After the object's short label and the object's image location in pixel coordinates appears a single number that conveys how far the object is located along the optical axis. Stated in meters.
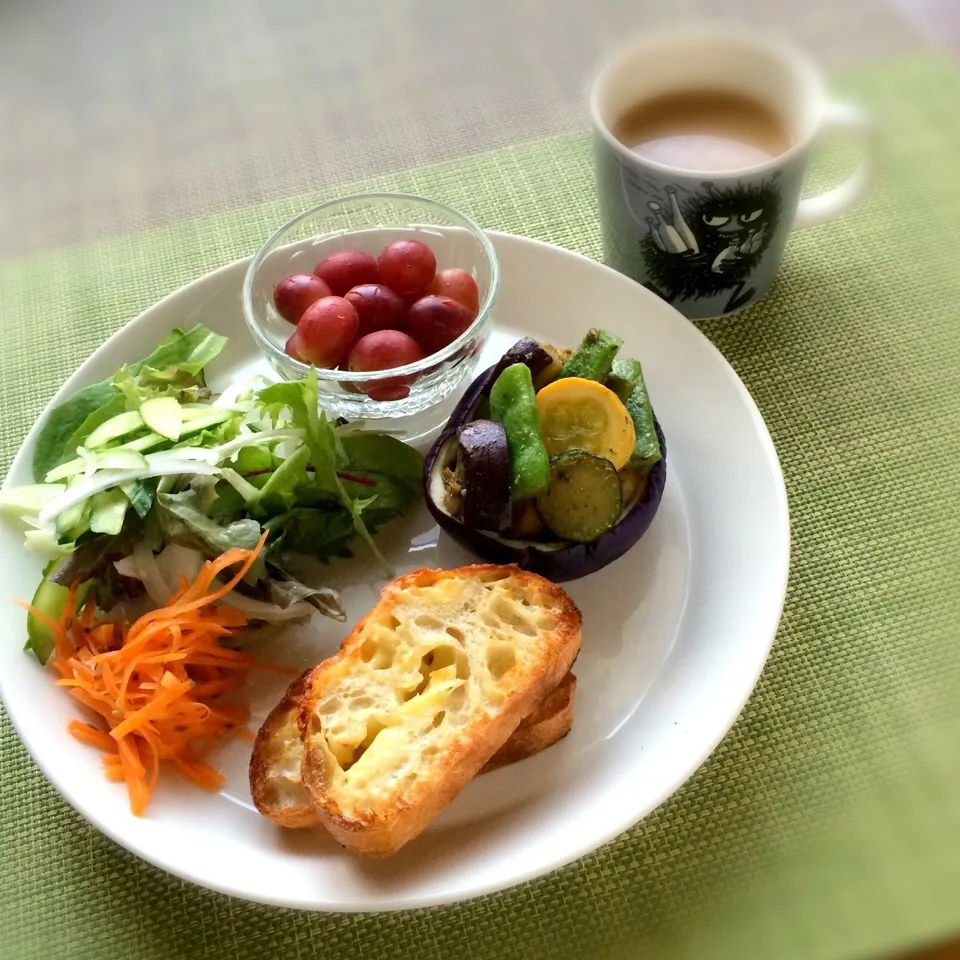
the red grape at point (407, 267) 0.39
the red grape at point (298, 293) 0.39
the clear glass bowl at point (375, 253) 0.38
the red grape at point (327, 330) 0.37
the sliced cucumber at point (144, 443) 0.37
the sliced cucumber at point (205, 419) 0.37
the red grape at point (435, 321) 0.38
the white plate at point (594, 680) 0.31
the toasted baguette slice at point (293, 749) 0.32
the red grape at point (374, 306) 0.38
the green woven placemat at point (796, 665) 0.21
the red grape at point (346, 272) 0.39
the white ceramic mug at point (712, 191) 0.33
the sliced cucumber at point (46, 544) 0.36
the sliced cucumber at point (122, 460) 0.36
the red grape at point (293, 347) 0.38
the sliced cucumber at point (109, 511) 0.35
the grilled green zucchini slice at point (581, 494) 0.34
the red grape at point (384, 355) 0.37
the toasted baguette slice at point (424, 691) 0.30
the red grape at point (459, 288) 0.40
